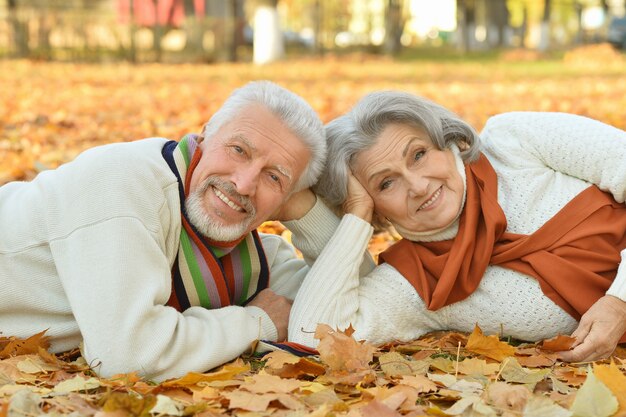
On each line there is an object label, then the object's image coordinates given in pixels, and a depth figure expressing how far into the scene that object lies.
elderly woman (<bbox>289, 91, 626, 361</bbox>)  3.51
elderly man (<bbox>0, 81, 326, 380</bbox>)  2.97
